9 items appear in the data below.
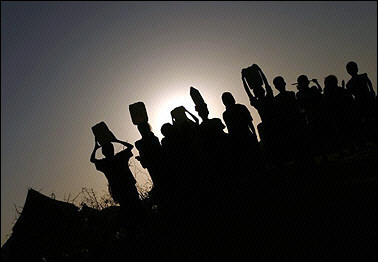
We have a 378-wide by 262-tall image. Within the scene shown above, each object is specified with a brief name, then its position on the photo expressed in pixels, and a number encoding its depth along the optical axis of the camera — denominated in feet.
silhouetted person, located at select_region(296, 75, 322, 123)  28.44
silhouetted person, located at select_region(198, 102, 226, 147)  26.68
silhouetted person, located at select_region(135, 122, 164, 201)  27.02
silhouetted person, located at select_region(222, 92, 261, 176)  26.40
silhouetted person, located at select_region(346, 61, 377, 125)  26.53
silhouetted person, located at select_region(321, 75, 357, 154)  26.78
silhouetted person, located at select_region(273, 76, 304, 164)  26.89
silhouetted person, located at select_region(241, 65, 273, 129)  26.58
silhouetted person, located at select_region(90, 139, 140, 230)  26.86
